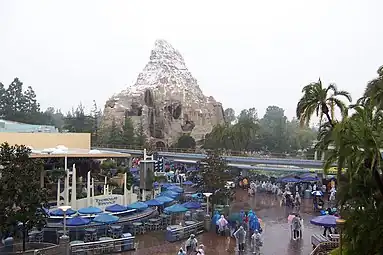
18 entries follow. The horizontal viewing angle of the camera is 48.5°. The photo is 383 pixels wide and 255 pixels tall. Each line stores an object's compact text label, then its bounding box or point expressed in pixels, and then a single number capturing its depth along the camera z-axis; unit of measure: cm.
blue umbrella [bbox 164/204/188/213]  1964
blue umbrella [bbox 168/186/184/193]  2722
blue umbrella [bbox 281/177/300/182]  3000
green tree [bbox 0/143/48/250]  1445
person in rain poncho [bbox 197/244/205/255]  1358
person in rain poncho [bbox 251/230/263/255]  1598
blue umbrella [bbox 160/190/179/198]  2430
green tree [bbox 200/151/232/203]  2177
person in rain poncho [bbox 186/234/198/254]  1539
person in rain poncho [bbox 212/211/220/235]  1889
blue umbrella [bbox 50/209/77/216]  1889
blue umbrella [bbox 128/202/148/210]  2036
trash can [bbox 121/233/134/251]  1603
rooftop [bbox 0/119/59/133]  3806
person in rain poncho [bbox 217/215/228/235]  1853
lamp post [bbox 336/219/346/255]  1173
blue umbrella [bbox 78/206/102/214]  1880
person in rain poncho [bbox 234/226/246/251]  1573
